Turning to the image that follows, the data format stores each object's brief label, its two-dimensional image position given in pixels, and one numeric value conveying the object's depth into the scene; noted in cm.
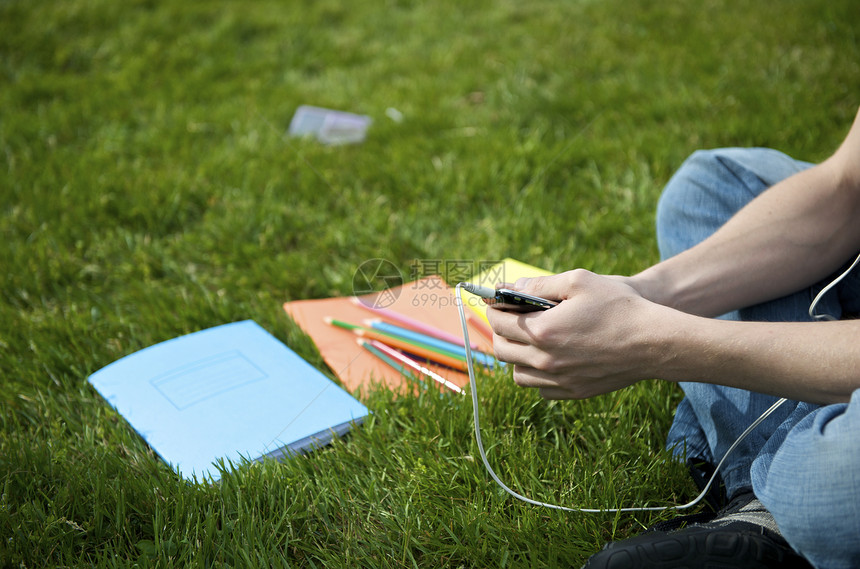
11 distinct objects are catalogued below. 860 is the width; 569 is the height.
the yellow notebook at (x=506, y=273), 194
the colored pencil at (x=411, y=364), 156
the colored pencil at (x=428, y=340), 164
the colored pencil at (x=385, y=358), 164
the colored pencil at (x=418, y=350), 165
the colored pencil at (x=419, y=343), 165
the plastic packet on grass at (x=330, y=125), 293
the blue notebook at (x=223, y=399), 142
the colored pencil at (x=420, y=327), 170
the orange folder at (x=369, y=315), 166
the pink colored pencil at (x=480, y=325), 175
